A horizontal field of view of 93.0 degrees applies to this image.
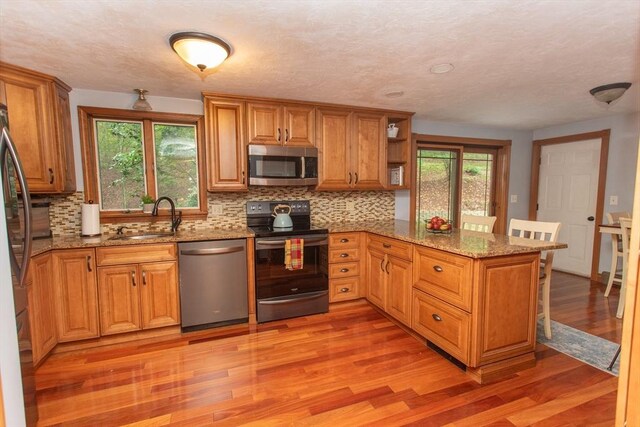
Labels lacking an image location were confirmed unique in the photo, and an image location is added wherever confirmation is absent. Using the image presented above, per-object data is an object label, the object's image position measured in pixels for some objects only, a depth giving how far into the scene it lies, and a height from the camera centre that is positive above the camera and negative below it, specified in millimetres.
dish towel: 2957 -599
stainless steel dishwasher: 2707 -828
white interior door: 4211 -48
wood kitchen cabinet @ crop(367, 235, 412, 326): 2648 -800
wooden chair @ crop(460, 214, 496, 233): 2976 -313
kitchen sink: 2825 -413
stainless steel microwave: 3080 +286
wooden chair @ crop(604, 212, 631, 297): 3361 -624
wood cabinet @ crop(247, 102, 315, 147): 3082 +717
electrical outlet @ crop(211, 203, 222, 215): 3297 -178
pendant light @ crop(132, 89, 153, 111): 2734 +809
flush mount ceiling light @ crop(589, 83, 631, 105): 2645 +895
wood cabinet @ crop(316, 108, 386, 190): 3357 +491
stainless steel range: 2943 -840
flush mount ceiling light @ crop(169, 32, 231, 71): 1798 +886
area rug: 2260 -1247
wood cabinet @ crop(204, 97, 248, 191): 2977 +471
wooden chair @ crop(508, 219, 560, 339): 2402 -373
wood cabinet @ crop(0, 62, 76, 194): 2299 +546
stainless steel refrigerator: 1317 -243
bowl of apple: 2643 -295
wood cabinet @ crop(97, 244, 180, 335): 2512 -810
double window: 2939 +335
